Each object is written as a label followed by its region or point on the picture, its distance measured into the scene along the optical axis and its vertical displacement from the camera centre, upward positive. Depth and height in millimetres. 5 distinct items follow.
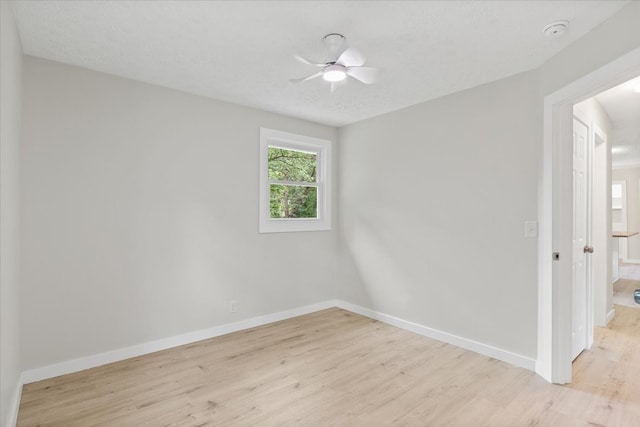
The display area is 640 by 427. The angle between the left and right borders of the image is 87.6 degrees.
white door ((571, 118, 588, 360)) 2953 -176
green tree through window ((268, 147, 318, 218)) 4191 +407
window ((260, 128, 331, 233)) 4000 +430
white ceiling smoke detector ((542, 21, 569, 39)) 2092 +1217
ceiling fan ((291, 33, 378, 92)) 2254 +1101
